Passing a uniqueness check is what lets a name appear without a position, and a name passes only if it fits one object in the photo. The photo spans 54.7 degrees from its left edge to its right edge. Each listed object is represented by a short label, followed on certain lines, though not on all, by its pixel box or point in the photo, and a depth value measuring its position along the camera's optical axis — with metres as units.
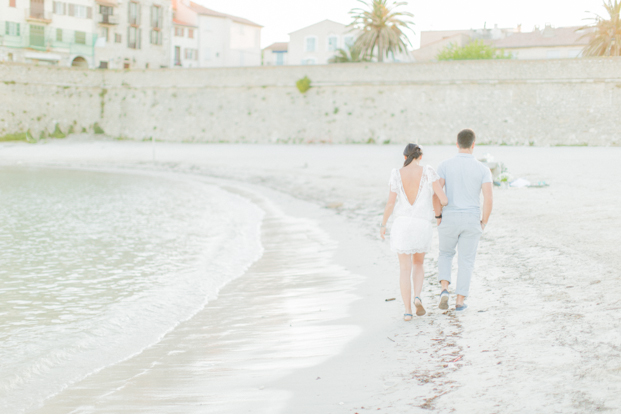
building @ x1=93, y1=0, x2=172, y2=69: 48.75
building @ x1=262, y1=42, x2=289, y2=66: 65.69
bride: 5.32
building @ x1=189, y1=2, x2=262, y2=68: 59.31
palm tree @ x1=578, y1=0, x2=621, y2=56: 34.50
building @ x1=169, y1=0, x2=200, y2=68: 57.69
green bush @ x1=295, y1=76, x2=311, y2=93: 35.06
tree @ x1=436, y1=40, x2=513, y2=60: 50.66
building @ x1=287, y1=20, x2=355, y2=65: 57.16
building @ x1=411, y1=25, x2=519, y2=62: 59.38
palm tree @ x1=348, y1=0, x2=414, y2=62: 36.66
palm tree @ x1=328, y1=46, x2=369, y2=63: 38.62
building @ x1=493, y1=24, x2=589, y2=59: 56.56
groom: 5.32
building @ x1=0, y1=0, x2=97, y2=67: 43.28
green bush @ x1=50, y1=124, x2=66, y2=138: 39.97
